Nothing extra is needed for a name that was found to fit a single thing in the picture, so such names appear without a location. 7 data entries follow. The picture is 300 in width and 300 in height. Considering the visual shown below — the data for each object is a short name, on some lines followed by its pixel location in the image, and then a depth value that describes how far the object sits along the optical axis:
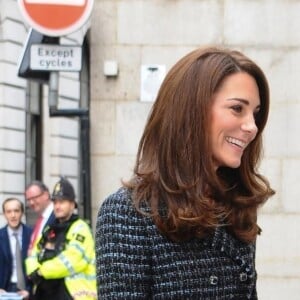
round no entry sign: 10.48
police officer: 11.15
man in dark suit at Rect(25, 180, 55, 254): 13.62
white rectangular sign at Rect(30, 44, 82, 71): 10.78
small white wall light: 12.16
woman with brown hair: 3.53
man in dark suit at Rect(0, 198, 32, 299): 13.38
